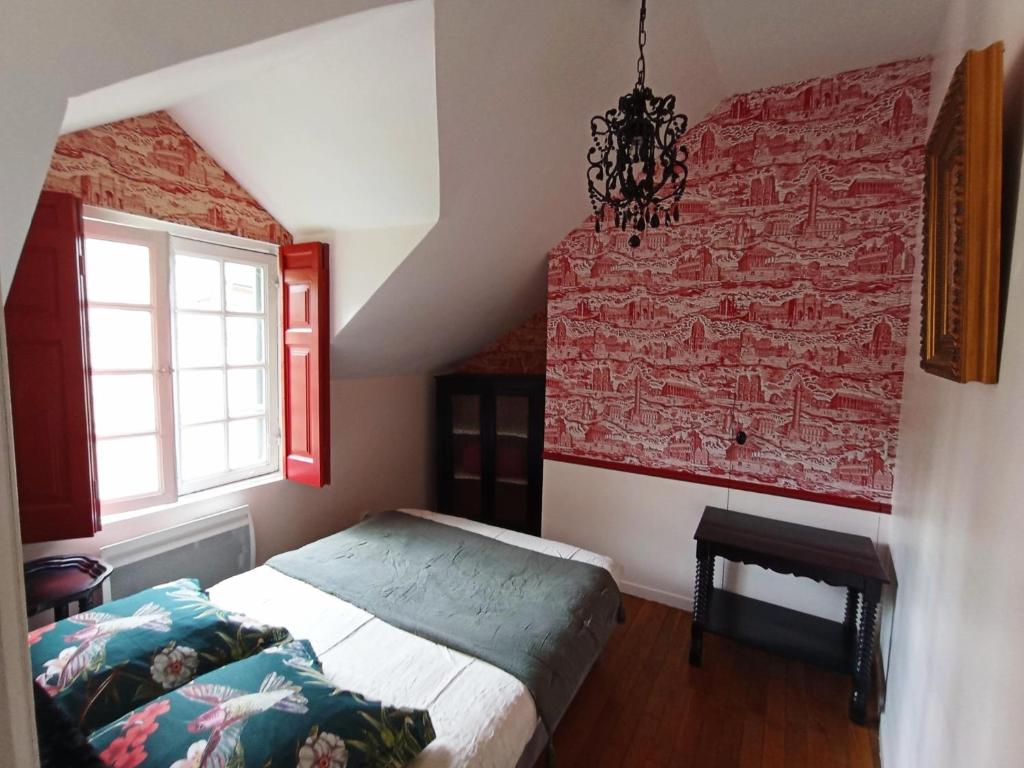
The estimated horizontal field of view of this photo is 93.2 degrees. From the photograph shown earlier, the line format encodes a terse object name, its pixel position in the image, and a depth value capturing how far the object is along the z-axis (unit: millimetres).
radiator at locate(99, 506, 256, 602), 2125
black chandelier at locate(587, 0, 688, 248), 1416
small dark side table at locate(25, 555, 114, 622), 1656
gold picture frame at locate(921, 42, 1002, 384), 870
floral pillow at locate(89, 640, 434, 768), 1032
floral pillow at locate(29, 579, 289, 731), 1181
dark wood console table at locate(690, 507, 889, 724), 2070
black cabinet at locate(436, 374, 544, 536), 3635
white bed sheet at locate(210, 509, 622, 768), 1405
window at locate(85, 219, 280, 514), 2137
